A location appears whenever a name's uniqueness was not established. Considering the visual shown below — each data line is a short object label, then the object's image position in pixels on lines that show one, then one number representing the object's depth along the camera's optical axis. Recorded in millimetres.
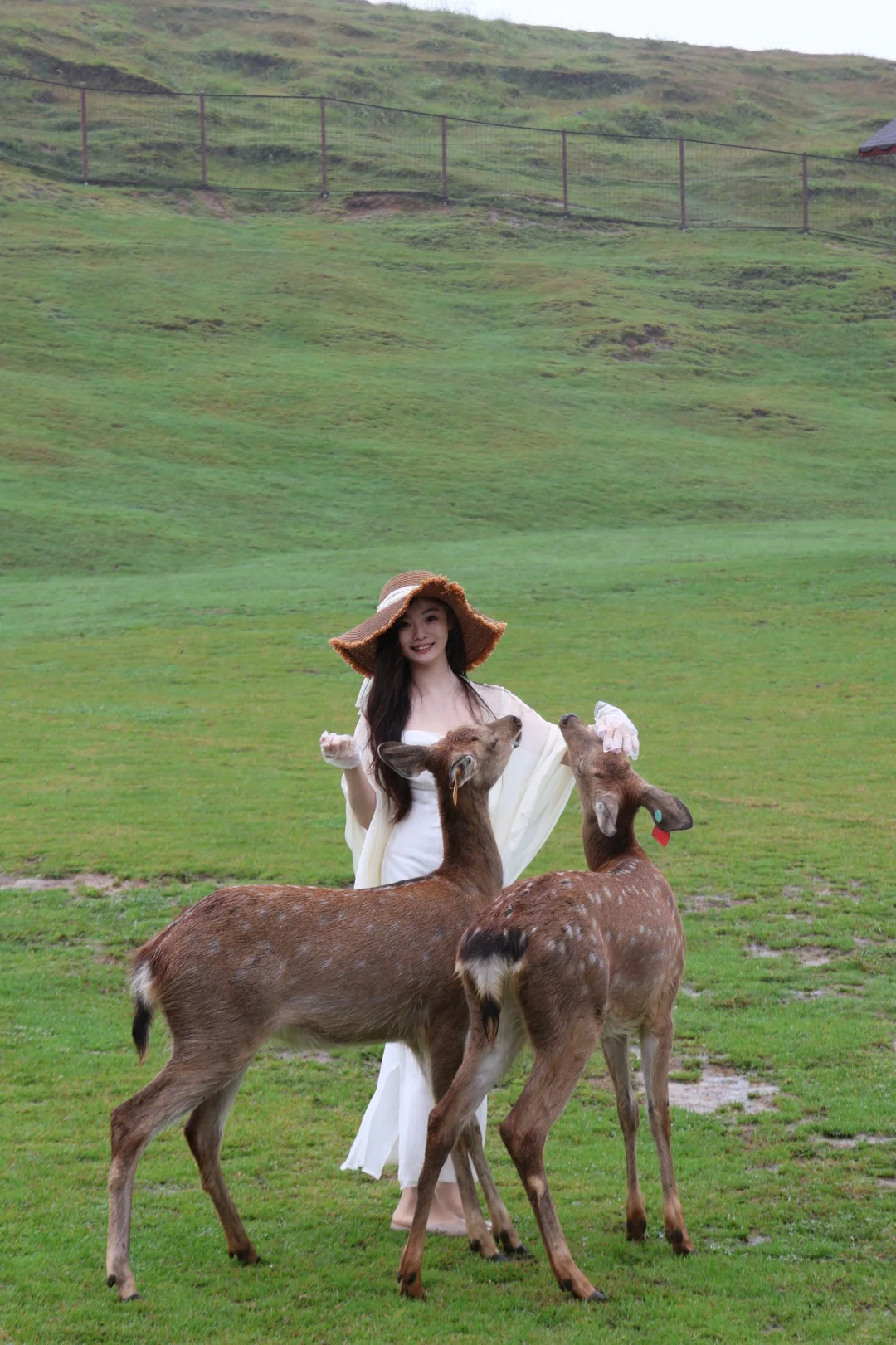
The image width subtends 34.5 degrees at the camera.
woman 6230
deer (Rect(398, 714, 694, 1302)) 5043
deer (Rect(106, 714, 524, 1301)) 5180
